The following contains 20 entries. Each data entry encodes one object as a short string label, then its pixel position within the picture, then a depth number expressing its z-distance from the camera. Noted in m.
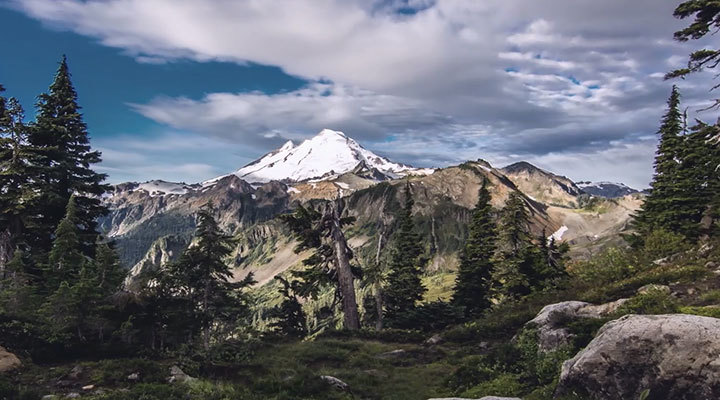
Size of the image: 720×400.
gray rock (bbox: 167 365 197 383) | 12.49
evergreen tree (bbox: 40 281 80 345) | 15.69
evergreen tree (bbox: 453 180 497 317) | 41.62
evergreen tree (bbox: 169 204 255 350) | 30.48
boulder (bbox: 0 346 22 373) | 12.75
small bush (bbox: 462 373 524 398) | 11.52
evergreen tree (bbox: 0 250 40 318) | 16.81
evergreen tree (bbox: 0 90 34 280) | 28.17
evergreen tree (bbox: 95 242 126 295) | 19.50
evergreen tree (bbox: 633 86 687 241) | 40.53
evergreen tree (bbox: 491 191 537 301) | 36.75
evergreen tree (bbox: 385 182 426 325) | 46.56
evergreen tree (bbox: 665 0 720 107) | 21.36
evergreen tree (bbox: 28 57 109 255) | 30.90
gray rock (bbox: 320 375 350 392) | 13.75
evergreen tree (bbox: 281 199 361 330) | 30.50
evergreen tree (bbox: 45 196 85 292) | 20.67
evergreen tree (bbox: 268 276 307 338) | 45.00
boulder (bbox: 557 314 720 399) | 7.61
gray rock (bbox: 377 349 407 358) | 20.65
